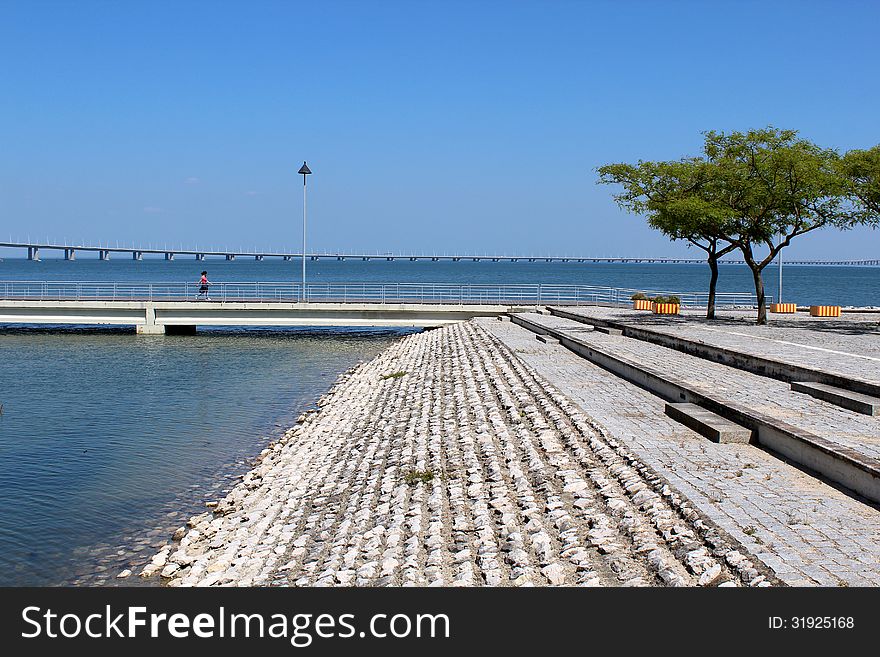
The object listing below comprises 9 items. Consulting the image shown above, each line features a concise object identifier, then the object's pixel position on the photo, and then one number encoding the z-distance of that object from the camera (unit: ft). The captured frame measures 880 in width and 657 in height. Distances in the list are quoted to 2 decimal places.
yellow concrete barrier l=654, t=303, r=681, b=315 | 126.93
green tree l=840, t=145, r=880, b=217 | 92.73
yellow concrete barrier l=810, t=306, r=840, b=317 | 124.98
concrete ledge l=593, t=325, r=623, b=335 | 92.73
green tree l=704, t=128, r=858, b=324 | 97.60
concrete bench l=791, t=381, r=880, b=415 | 38.19
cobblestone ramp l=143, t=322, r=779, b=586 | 23.20
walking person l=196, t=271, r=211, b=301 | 155.58
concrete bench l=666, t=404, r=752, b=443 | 34.71
